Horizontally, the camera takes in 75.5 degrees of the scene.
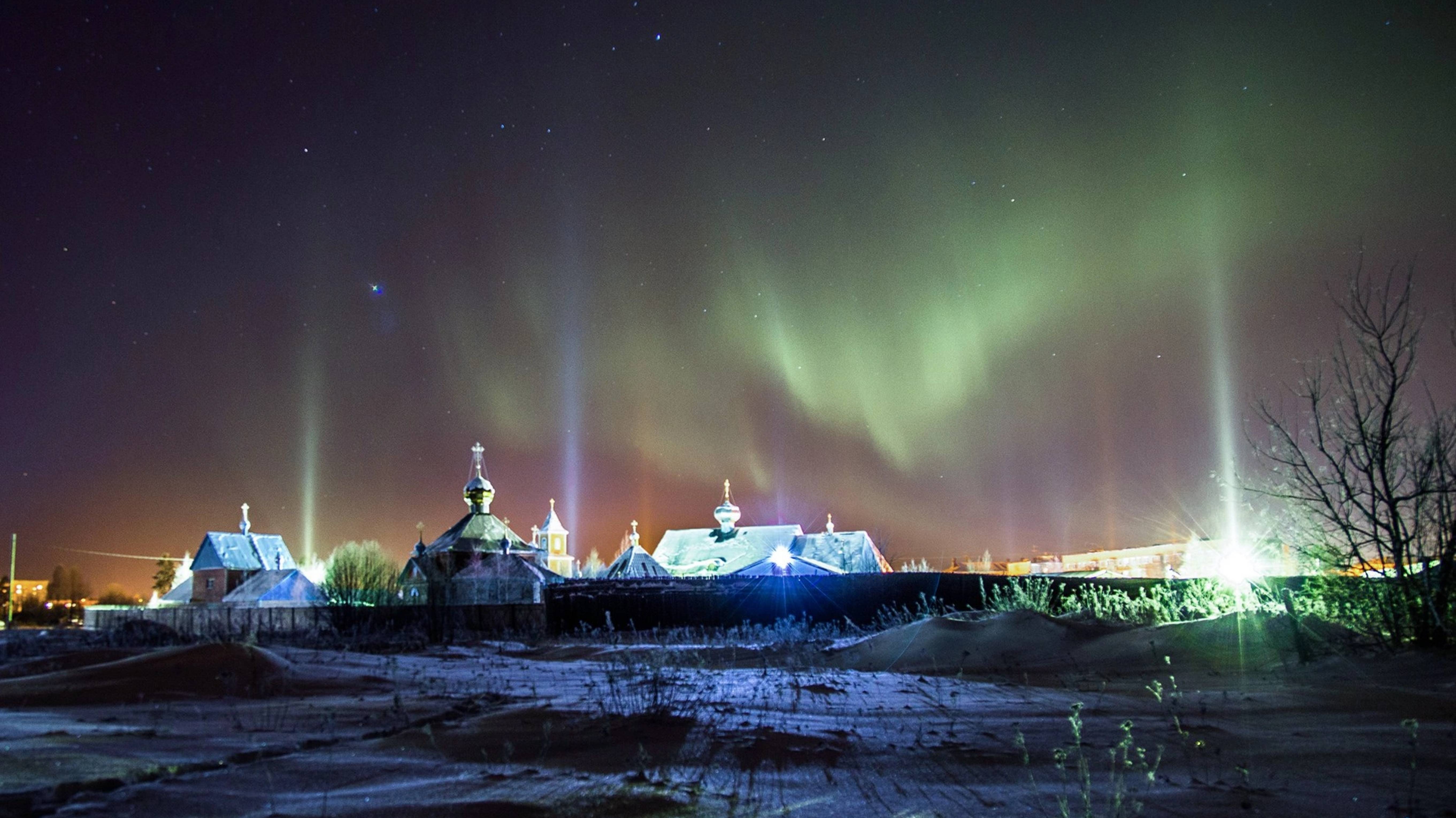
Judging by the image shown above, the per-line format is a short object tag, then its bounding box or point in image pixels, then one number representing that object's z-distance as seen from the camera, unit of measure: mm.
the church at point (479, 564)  31203
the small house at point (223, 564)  58344
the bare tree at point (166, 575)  90375
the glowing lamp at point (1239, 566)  17953
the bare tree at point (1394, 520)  11602
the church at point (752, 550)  50844
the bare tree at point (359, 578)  29406
